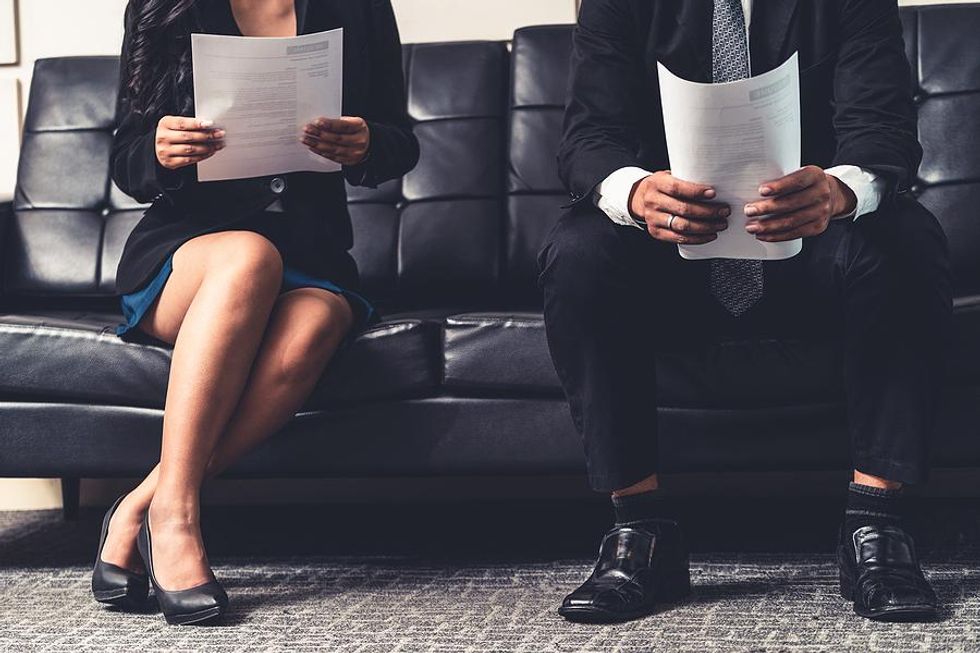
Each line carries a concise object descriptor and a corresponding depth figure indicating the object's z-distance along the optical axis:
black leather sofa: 3.40
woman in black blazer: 3.23
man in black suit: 3.15
